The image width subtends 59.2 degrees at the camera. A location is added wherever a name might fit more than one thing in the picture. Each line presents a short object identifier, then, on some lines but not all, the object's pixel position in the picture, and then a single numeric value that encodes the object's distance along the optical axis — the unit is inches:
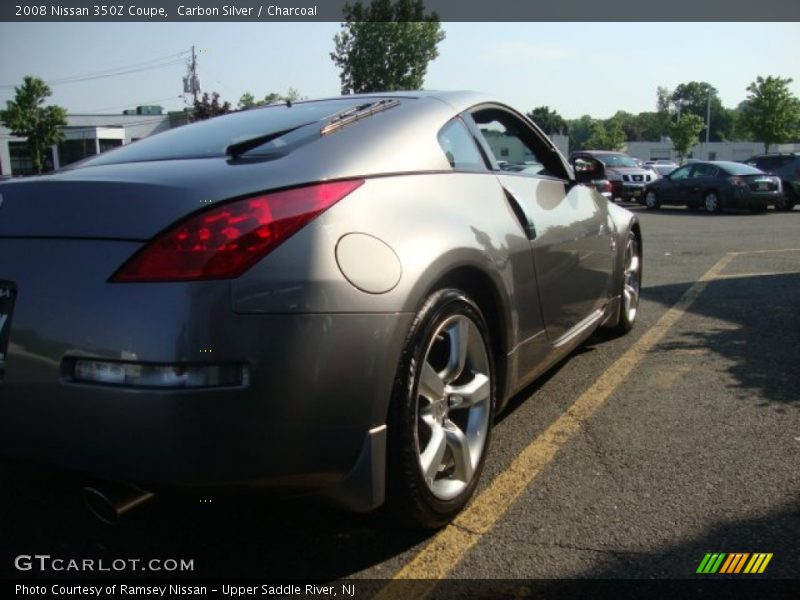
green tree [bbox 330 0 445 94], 2097.7
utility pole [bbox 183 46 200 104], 2187.5
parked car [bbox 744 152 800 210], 752.3
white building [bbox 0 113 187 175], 2169.0
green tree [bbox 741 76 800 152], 1712.6
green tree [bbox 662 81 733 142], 5177.2
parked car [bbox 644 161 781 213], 715.4
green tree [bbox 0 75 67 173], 1925.4
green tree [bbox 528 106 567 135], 4085.6
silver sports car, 71.4
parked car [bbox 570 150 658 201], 890.7
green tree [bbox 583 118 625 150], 3561.0
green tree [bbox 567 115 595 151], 5683.6
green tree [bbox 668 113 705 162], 2386.8
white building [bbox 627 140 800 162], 3511.3
